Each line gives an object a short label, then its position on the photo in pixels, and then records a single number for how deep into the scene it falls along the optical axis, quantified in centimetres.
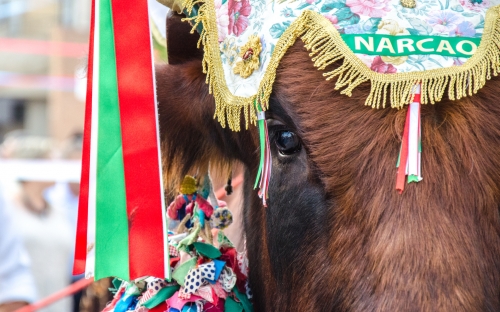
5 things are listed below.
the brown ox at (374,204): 179
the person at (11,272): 409
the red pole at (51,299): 406
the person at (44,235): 879
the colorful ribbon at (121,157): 233
